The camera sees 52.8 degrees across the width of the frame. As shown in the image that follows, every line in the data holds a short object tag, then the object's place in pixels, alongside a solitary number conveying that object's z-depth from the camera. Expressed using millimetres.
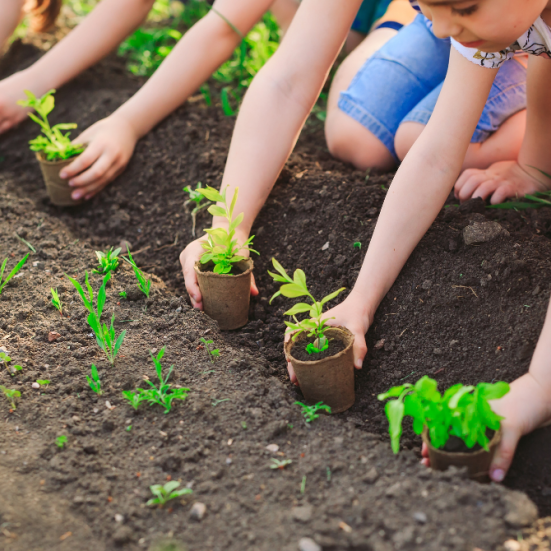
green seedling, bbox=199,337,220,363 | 1613
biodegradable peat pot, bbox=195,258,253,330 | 1710
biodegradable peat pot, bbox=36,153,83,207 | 2432
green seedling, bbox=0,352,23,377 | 1557
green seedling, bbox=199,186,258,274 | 1652
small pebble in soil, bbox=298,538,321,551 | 1056
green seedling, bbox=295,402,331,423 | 1400
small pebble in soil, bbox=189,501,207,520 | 1161
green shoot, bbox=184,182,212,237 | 2211
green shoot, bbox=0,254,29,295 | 1755
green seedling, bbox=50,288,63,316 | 1809
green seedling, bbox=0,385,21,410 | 1447
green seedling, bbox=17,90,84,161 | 2355
